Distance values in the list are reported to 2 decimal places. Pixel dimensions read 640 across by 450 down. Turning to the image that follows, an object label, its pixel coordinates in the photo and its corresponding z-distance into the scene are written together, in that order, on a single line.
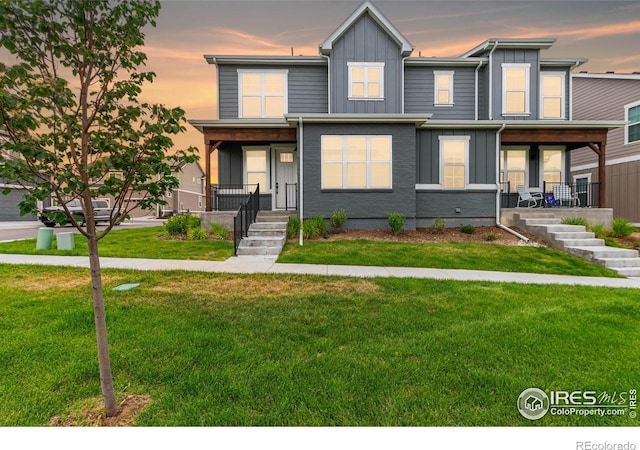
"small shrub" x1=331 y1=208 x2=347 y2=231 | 11.23
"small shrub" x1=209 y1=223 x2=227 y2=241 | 11.16
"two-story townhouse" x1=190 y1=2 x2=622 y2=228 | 11.52
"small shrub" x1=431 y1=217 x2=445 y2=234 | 11.73
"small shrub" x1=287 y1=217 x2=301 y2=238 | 10.58
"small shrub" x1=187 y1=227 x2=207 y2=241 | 11.05
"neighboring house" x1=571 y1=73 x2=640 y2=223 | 15.10
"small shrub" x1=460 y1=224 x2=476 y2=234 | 11.57
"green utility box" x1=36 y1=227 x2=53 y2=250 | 9.62
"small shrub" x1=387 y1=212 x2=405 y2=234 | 11.03
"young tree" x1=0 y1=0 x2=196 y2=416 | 1.96
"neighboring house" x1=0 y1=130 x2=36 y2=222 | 23.84
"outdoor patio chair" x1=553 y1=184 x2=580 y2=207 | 13.52
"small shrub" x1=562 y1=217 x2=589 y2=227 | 10.91
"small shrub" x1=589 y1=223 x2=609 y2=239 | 10.65
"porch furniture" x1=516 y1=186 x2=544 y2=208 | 13.02
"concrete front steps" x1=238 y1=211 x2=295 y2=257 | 9.06
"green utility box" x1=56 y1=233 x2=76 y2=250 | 9.63
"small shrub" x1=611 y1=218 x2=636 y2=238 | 10.72
